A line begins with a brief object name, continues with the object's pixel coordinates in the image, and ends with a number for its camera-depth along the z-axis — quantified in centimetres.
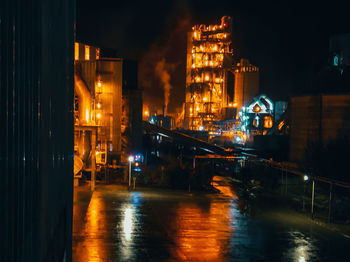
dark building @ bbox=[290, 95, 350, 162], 3425
